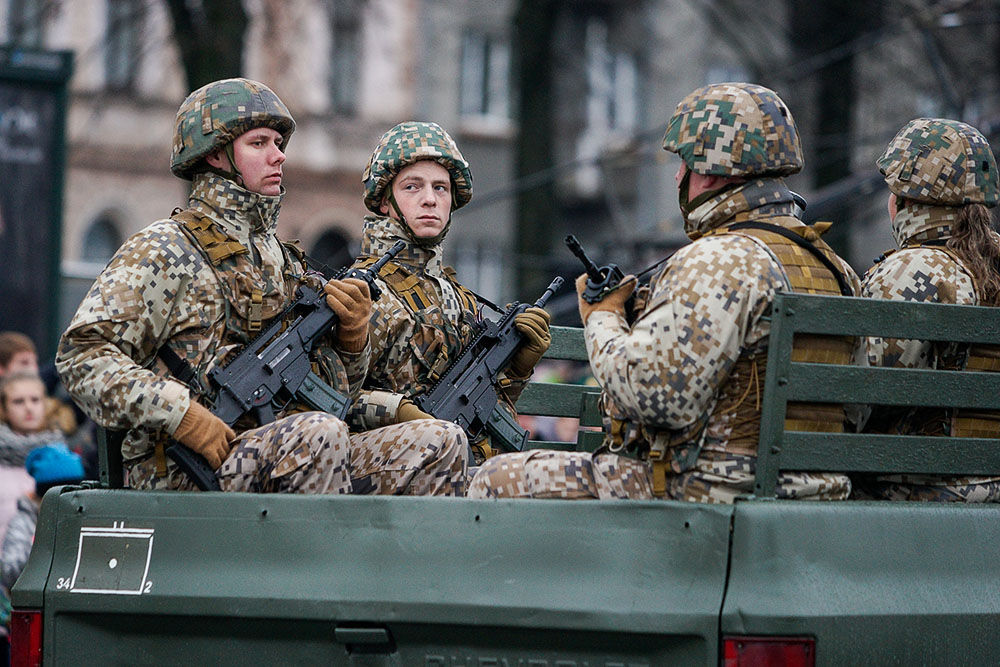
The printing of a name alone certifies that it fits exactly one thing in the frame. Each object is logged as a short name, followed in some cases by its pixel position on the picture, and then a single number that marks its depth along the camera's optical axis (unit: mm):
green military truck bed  7059
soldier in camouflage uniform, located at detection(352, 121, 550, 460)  10922
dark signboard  21859
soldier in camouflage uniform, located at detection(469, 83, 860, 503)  7758
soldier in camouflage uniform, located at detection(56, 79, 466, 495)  8680
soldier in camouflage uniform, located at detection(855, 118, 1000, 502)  8727
